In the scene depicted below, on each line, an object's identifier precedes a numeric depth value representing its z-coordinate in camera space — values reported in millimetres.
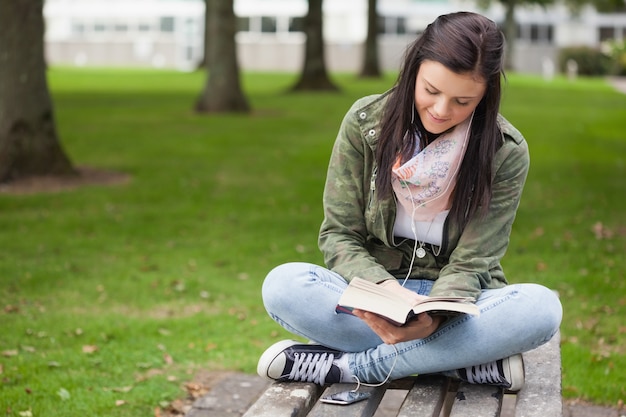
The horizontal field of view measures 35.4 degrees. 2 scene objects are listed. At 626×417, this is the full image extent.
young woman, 3291
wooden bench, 3092
